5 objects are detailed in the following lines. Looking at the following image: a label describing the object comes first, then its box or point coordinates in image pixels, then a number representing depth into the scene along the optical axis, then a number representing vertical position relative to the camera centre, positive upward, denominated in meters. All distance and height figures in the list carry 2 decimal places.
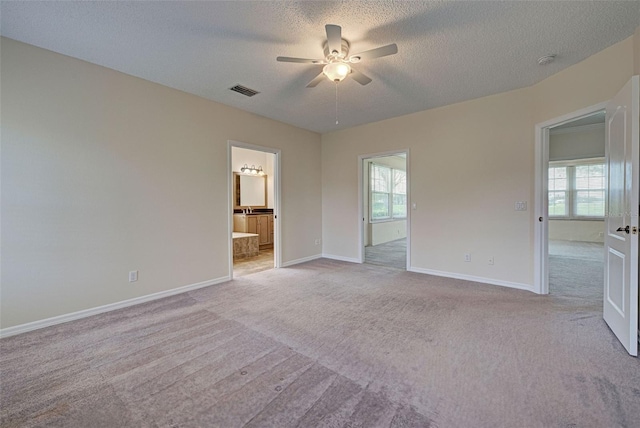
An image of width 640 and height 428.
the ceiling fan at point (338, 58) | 2.12 +1.37
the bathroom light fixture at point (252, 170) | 7.72 +1.23
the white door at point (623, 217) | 2.02 -0.05
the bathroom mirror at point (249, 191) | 7.58 +0.61
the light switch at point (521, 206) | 3.60 +0.07
